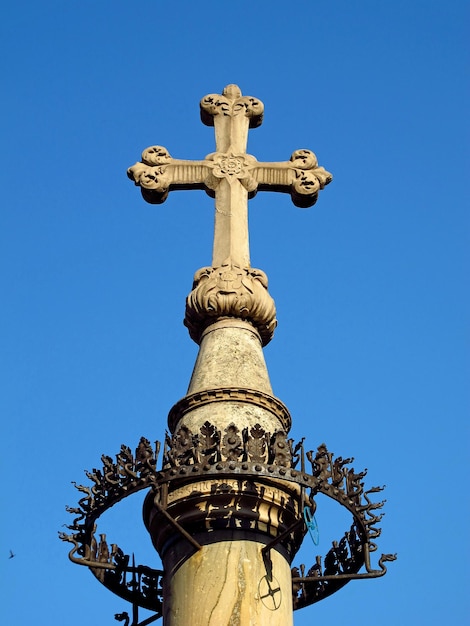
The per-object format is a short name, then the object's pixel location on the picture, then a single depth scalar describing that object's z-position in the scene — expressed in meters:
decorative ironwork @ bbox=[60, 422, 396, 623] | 10.04
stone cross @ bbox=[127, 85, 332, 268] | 13.61
